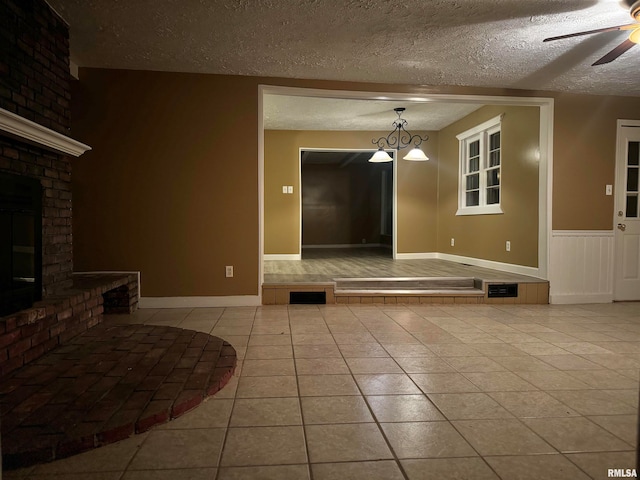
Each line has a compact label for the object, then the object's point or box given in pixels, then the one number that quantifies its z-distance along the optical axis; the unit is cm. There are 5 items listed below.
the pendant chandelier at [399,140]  716
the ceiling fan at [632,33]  254
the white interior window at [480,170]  586
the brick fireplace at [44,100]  255
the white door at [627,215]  483
